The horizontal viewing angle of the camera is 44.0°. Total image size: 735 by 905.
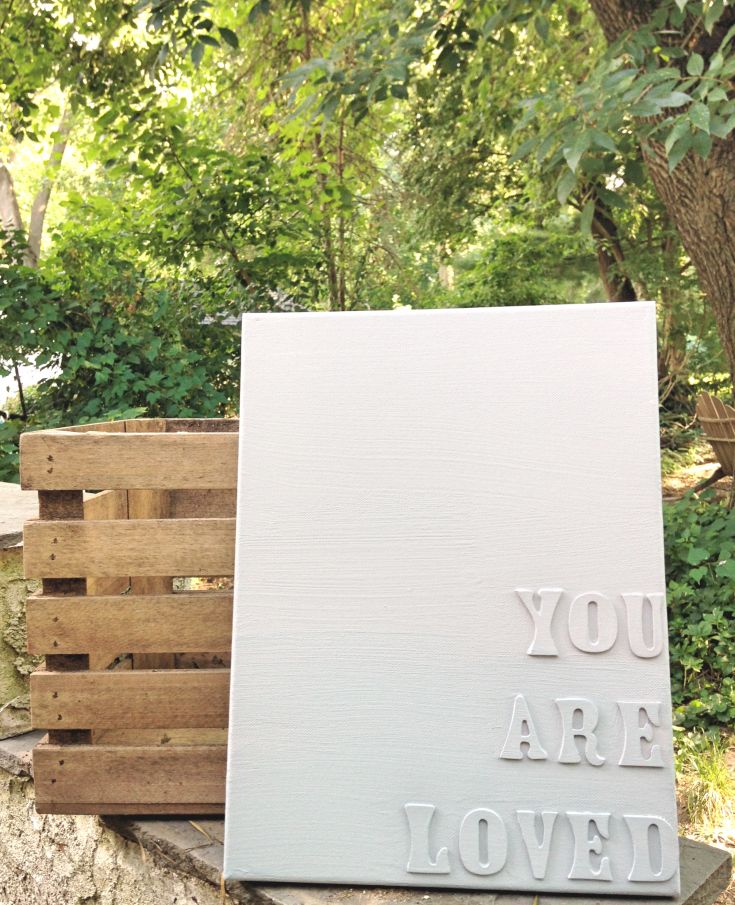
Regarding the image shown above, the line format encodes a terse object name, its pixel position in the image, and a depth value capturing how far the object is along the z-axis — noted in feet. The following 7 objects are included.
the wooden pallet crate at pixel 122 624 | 6.00
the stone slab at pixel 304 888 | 5.19
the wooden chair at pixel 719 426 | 20.54
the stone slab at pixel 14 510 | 7.89
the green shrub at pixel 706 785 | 9.09
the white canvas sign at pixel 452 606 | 5.15
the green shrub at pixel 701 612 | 11.62
